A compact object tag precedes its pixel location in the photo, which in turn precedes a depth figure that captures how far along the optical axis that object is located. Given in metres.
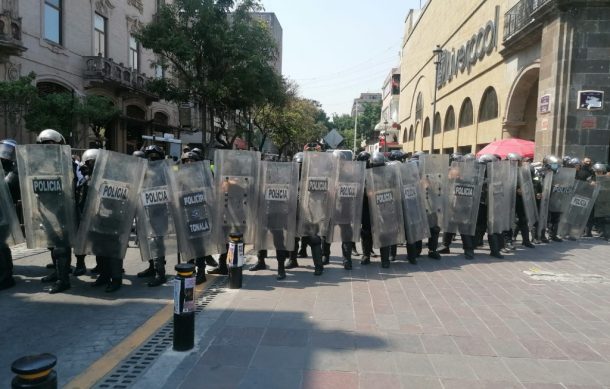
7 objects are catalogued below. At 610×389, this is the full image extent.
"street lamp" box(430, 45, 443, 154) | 20.01
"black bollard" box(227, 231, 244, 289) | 6.02
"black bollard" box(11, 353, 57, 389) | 2.18
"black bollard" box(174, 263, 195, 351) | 3.99
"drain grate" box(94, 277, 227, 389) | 3.52
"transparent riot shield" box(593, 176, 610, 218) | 10.66
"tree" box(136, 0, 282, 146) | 19.36
